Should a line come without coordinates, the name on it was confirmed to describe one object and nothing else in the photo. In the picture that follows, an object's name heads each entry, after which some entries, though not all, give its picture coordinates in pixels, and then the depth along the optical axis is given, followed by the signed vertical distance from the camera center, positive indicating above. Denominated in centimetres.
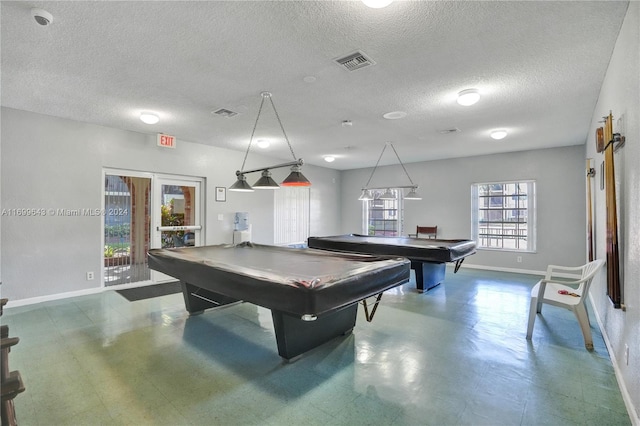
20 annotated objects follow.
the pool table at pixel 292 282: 193 -49
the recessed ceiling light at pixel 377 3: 185 +131
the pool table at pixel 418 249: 429 -52
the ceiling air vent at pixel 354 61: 264 +139
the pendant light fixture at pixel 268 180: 359 +45
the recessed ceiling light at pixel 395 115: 412 +141
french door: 501 -4
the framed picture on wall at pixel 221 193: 624 +48
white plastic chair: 286 -84
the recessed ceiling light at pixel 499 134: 499 +136
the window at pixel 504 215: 651 +1
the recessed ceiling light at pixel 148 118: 415 +137
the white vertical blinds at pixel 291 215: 761 +3
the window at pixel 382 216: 845 +0
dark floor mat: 457 -120
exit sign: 517 +131
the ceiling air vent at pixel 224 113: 404 +141
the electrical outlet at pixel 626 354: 208 -96
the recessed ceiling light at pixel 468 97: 333 +132
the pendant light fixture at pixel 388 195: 586 +41
